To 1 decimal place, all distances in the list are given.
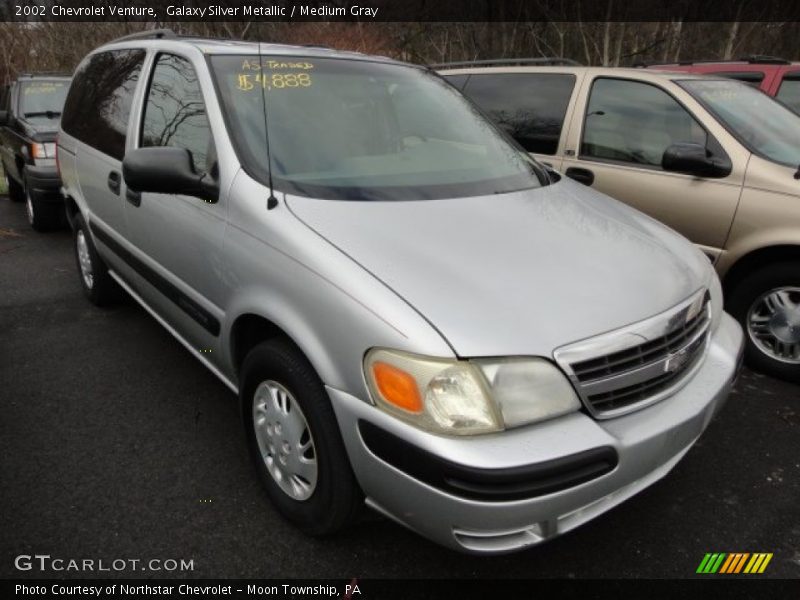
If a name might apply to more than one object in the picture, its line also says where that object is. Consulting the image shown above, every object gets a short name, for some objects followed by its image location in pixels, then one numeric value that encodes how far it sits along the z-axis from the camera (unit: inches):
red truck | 202.4
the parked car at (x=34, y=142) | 232.7
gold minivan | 130.6
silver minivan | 64.8
